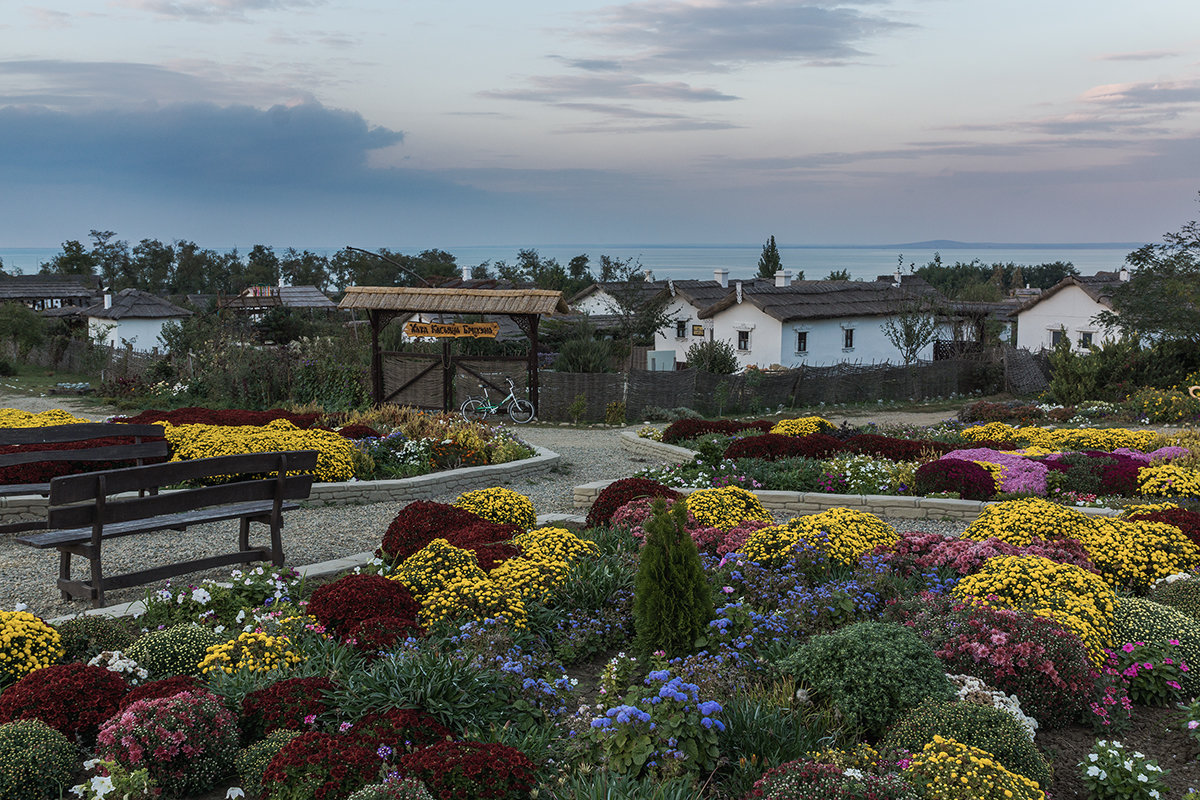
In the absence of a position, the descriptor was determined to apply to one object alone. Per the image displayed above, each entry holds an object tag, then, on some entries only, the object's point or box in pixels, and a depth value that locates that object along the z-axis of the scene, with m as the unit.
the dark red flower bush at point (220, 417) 13.85
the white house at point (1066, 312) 40.62
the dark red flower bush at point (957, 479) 10.20
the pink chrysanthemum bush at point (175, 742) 4.02
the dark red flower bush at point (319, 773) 3.73
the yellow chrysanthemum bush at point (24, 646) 5.00
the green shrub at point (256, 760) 4.01
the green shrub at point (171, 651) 5.13
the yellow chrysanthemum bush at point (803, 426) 14.57
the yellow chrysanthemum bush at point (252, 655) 4.93
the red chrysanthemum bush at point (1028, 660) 4.88
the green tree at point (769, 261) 69.51
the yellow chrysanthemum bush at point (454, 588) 5.71
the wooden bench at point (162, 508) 6.75
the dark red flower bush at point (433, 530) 7.21
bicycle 21.45
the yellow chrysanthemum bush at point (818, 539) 6.85
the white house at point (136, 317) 54.53
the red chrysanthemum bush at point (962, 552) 6.59
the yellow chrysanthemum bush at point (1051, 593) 5.37
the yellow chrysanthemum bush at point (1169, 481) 10.20
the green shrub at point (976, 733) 4.11
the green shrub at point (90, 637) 5.46
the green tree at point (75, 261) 93.25
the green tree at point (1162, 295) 25.78
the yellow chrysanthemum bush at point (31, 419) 12.70
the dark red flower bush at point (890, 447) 12.12
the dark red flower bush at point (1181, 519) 7.42
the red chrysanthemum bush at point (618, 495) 8.77
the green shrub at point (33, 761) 3.95
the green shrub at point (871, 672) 4.61
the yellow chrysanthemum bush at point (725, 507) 8.24
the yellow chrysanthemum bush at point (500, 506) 8.64
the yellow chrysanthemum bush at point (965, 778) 3.61
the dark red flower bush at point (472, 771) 3.70
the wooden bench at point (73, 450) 9.17
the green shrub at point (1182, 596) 6.12
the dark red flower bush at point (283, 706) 4.34
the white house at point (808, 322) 36.16
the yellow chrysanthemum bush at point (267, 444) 11.34
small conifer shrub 5.27
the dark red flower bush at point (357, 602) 5.45
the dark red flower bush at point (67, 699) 4.44
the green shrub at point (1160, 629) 5.40
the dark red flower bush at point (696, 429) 14.93
